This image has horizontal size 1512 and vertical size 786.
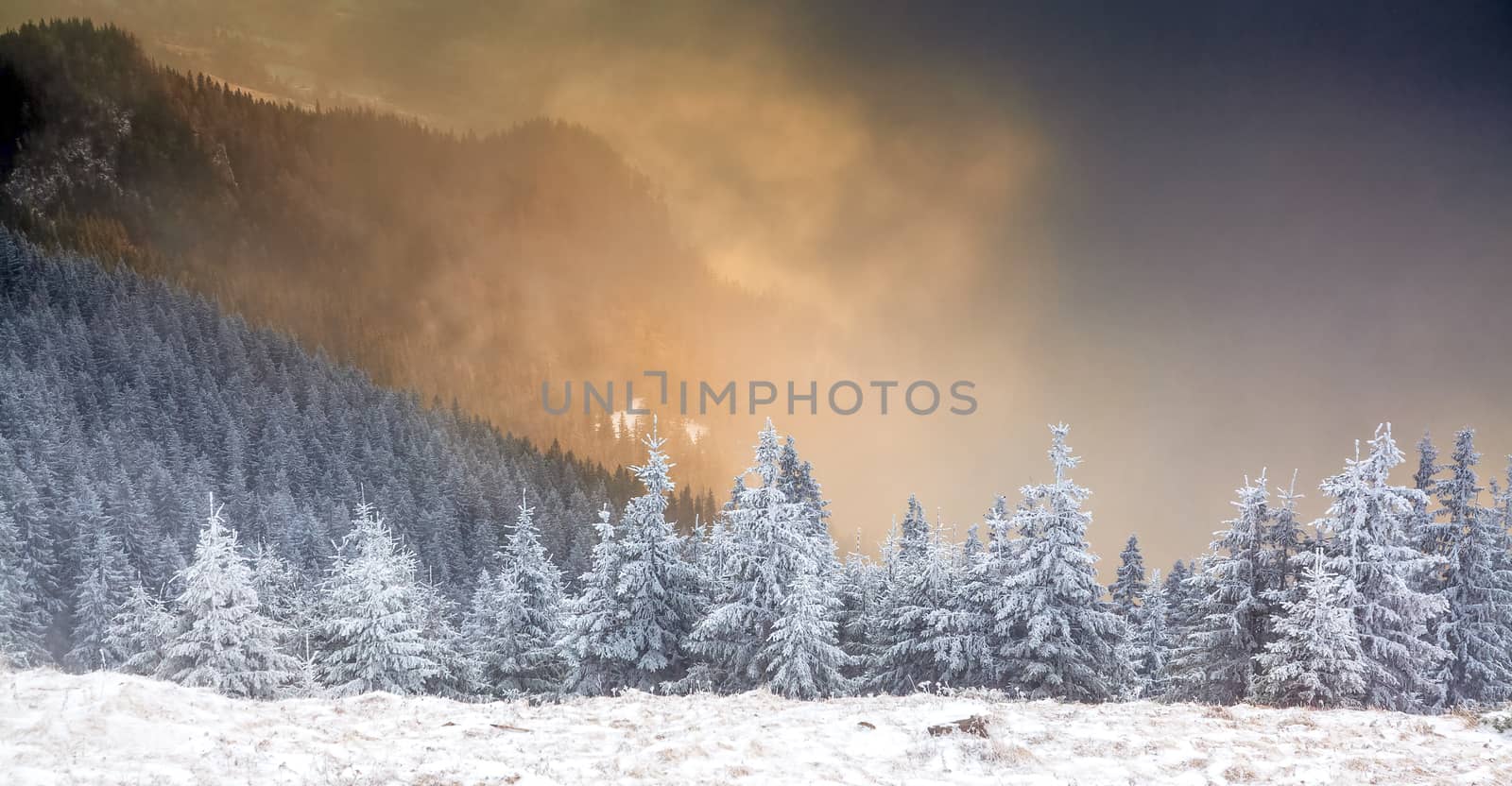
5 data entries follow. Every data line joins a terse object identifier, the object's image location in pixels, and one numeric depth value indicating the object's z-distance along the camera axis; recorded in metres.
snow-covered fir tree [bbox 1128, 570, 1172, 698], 47.41
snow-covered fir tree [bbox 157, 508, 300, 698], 34.38
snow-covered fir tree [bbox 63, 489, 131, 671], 56.50
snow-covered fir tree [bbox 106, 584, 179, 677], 38.78
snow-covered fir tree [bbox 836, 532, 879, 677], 41.12
